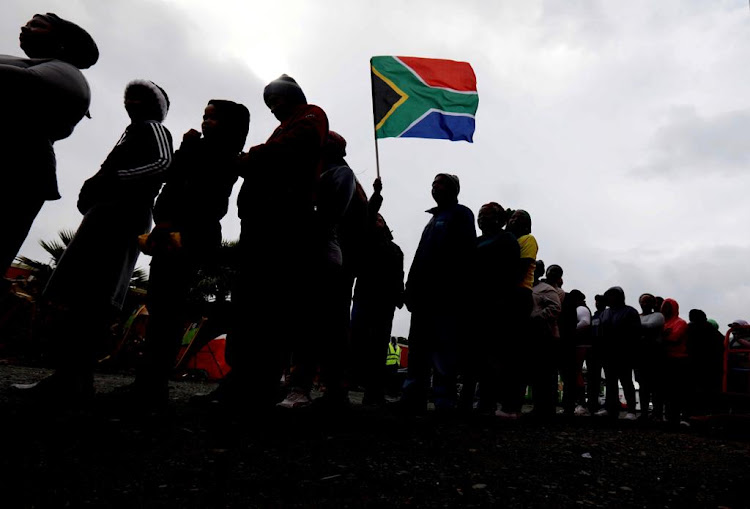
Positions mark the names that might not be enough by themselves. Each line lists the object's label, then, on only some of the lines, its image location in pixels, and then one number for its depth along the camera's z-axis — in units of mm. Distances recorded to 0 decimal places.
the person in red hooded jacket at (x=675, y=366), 6672
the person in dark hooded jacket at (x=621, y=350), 6359
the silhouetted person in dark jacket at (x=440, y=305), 4177
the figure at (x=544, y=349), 5143
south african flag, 5559
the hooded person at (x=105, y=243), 2906
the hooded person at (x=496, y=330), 4695
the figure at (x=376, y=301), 5109
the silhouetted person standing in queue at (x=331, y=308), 3413
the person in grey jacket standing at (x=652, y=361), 6973
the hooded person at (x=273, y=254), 2664
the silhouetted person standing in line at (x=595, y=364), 6785
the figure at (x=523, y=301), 4752
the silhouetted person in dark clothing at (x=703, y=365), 7137
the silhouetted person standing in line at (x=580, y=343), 6663
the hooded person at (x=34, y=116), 2537
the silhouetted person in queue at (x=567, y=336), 6480
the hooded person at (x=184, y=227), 2977
